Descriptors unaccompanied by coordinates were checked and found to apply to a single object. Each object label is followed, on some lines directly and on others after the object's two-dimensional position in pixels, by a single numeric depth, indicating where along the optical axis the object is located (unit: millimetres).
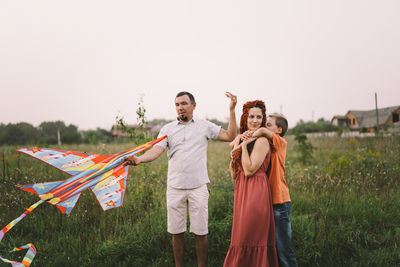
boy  2385
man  3023
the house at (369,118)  38094
